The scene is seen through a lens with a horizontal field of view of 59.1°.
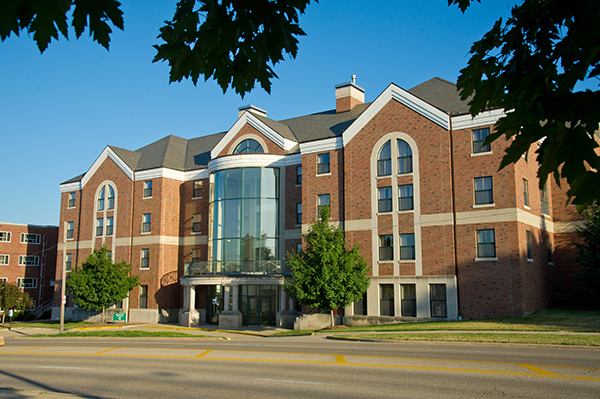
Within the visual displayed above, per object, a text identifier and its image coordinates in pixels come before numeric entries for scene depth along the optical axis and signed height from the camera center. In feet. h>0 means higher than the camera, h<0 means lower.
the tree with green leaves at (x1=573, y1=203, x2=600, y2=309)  94.58 +2.88
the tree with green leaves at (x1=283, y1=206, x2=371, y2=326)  95.61 +0.50
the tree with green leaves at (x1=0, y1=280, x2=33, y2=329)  141.71 -5.86
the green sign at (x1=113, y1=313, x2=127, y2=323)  129.94 -9.89
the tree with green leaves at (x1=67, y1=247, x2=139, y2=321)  128.67 -1.38
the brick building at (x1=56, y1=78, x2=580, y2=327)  93.15 +13.23
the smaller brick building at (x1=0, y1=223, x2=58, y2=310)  188.75 +6.77
